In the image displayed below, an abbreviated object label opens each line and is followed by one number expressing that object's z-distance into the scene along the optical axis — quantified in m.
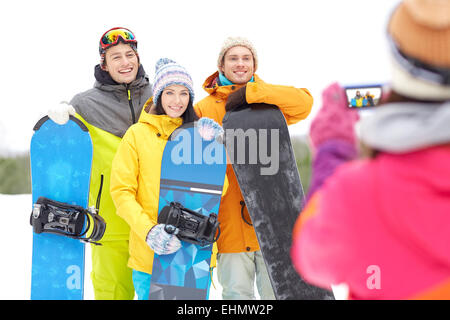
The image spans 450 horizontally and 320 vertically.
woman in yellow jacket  4.39
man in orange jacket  4.91
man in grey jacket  5.04
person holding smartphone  1.72
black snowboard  4.79
